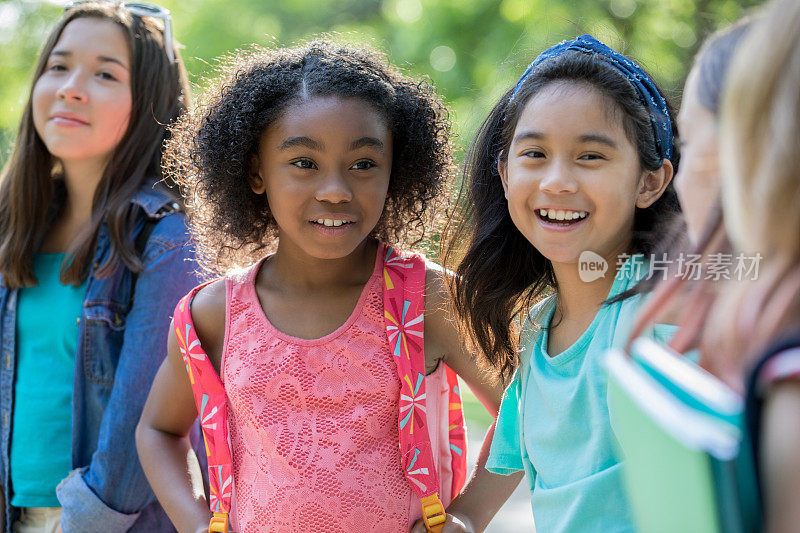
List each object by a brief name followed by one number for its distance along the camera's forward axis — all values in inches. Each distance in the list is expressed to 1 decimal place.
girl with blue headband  67.6
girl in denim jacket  93.7
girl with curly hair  78.7
